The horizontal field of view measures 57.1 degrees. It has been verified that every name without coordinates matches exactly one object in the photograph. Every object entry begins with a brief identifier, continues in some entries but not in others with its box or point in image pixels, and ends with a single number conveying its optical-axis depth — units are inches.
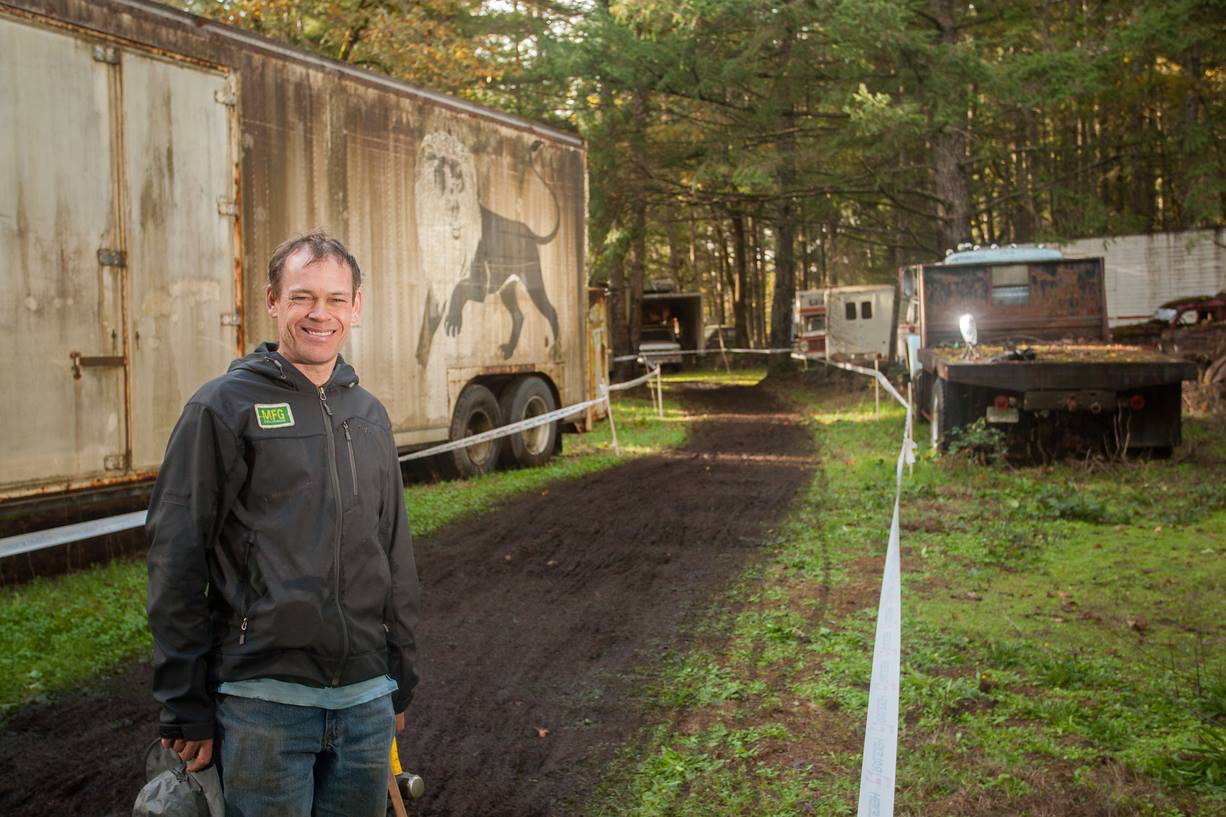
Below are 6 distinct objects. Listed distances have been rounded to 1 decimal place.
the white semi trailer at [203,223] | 282.0
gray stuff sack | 94.4
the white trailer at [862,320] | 1159.0
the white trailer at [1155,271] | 1087.0
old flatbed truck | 436.5
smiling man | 97.5
